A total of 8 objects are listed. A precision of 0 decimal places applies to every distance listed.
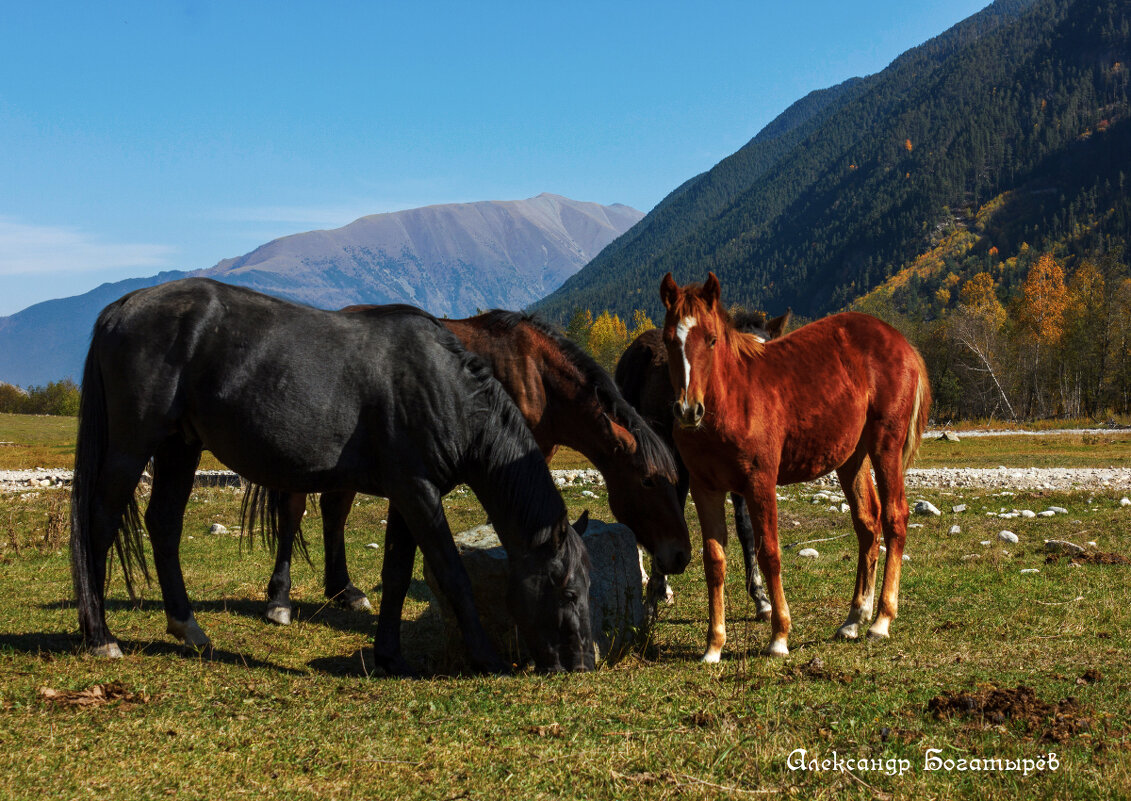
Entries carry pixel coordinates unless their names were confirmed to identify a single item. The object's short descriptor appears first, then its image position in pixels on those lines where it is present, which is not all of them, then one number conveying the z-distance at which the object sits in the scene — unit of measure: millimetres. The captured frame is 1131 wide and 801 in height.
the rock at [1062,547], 10164
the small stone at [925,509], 13828
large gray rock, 7035
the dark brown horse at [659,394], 8562
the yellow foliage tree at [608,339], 101812
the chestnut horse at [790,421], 6121
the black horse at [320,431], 6250
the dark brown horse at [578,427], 7156
